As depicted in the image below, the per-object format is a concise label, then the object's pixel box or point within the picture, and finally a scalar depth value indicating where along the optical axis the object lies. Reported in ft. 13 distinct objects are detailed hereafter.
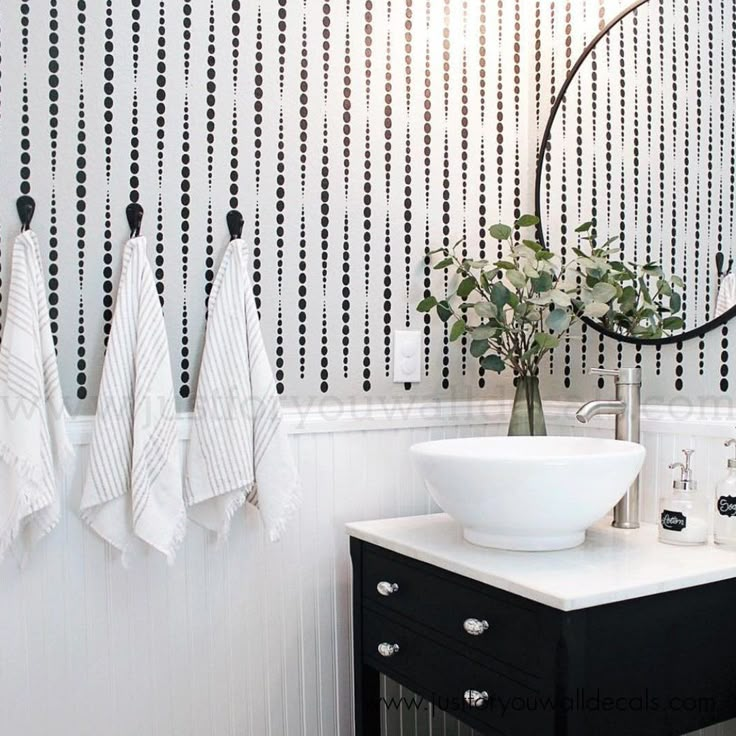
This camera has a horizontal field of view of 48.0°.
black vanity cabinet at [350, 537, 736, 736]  3.66
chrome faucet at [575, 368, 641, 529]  4.96
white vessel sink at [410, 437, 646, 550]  3.98
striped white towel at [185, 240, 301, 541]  4.86
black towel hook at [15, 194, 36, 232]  4.56
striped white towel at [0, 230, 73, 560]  4.32
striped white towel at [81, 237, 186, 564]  4.59
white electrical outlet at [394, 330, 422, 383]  5.78
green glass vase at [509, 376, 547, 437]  5.44
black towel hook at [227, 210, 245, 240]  5.15
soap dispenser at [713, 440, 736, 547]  4.43
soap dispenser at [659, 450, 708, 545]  4.52
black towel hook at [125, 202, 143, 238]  4.86
